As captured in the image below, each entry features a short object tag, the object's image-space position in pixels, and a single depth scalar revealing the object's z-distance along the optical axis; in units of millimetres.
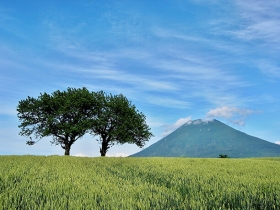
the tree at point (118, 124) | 46219
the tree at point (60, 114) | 44531
